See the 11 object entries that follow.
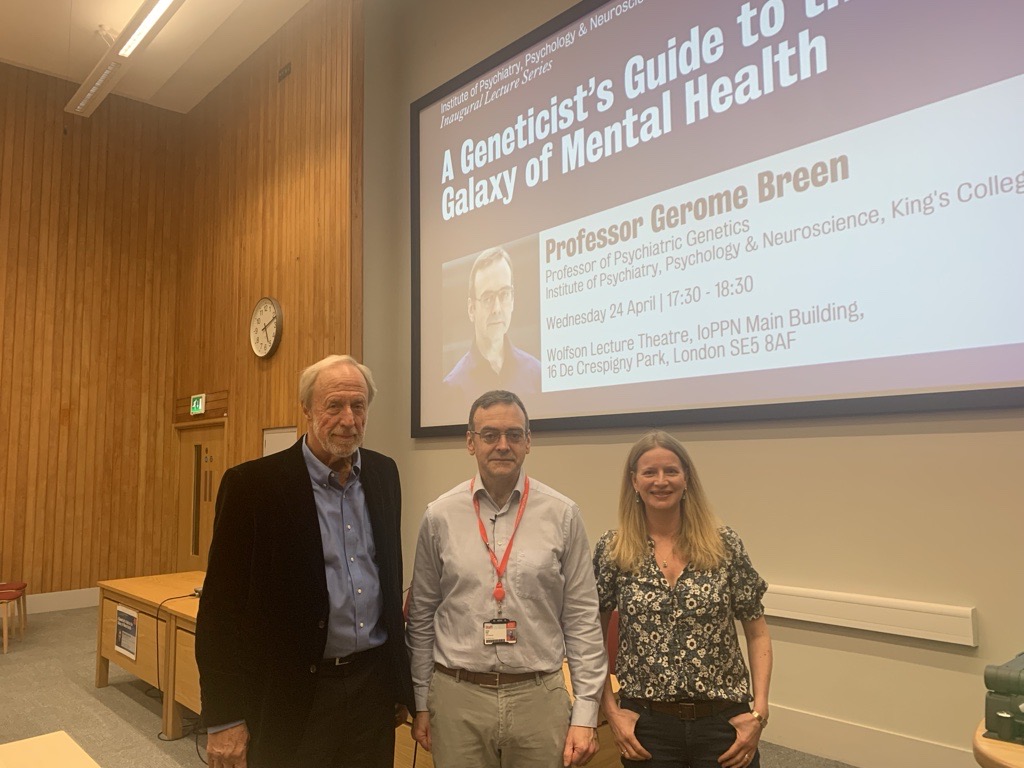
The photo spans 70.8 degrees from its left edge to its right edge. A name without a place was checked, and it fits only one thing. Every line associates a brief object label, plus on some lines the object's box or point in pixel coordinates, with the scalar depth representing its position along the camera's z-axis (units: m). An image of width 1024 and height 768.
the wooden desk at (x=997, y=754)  1.39
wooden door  6.94
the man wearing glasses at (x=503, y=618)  1.60
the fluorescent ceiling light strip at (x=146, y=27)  4.93
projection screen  2.76
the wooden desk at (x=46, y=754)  1.61
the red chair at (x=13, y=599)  5.16
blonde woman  1.59
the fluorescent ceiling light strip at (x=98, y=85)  5.55
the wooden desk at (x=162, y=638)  3.54
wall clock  6.08
